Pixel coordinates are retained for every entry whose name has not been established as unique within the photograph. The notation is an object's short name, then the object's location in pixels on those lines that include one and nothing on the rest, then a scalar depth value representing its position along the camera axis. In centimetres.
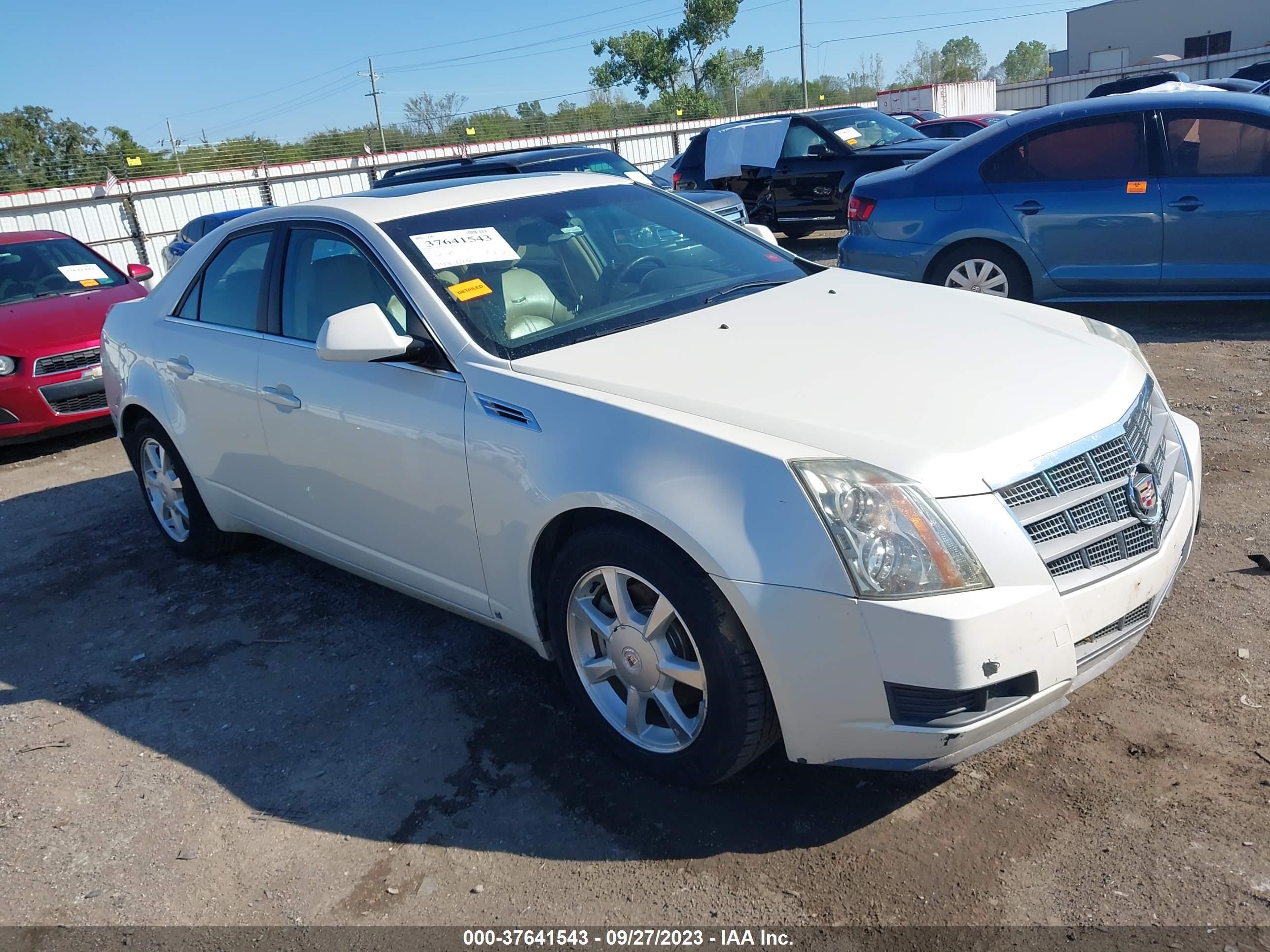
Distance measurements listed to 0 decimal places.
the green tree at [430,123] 3222
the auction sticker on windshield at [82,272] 888
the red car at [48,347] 745
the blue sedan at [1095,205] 672
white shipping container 3538
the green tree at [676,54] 6556
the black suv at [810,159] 1217
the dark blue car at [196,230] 1234
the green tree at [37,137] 5231
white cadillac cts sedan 239
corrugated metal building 5044
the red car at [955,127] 1711
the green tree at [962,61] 7806
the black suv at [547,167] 943
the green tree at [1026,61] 10038
